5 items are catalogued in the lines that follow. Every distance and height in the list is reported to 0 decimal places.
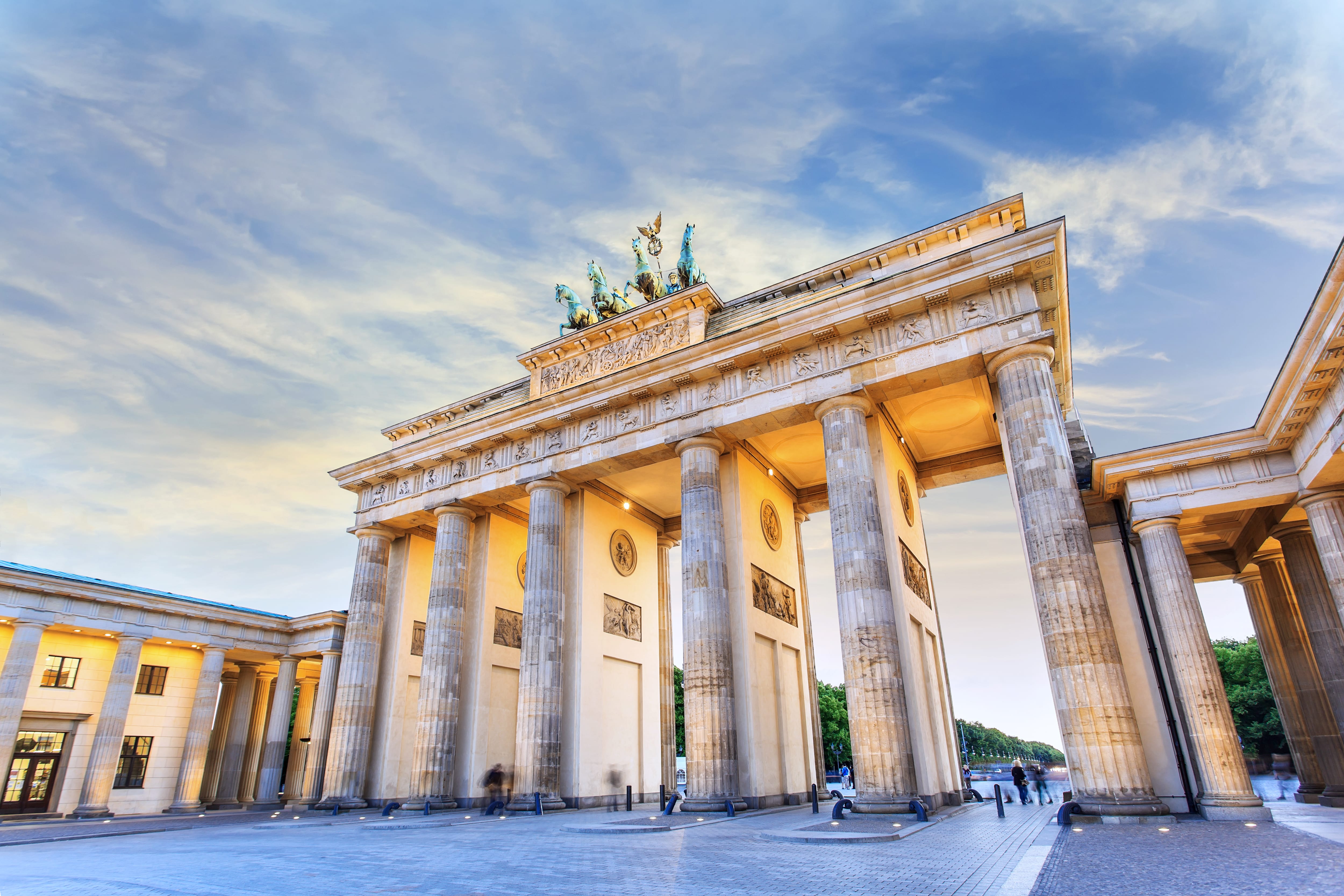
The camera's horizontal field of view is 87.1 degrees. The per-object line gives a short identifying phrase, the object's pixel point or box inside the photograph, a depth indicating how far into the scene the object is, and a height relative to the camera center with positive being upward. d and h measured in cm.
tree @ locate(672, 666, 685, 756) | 5434 +170
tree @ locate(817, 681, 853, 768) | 6075 +45
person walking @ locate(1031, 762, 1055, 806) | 2234 -176
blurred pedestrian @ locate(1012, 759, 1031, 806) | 2102 -161
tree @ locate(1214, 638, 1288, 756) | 4416 +75
